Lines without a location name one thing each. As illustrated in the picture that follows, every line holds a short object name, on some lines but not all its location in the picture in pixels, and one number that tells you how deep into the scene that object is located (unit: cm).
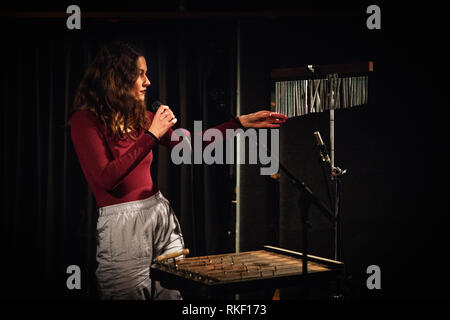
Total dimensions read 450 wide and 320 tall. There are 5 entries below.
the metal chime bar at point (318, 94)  287
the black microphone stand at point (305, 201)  218
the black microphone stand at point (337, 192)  269
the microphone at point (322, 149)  268
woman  237
